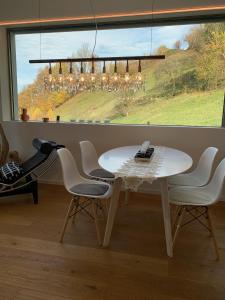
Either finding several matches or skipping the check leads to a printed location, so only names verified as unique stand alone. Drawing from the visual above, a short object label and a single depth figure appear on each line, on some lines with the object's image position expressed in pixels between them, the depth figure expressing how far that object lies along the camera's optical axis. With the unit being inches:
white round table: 84.2
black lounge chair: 124.6
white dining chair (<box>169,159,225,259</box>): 84.2
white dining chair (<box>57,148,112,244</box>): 92.4
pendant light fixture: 102.4
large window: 132.0
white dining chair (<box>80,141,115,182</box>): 113.7
